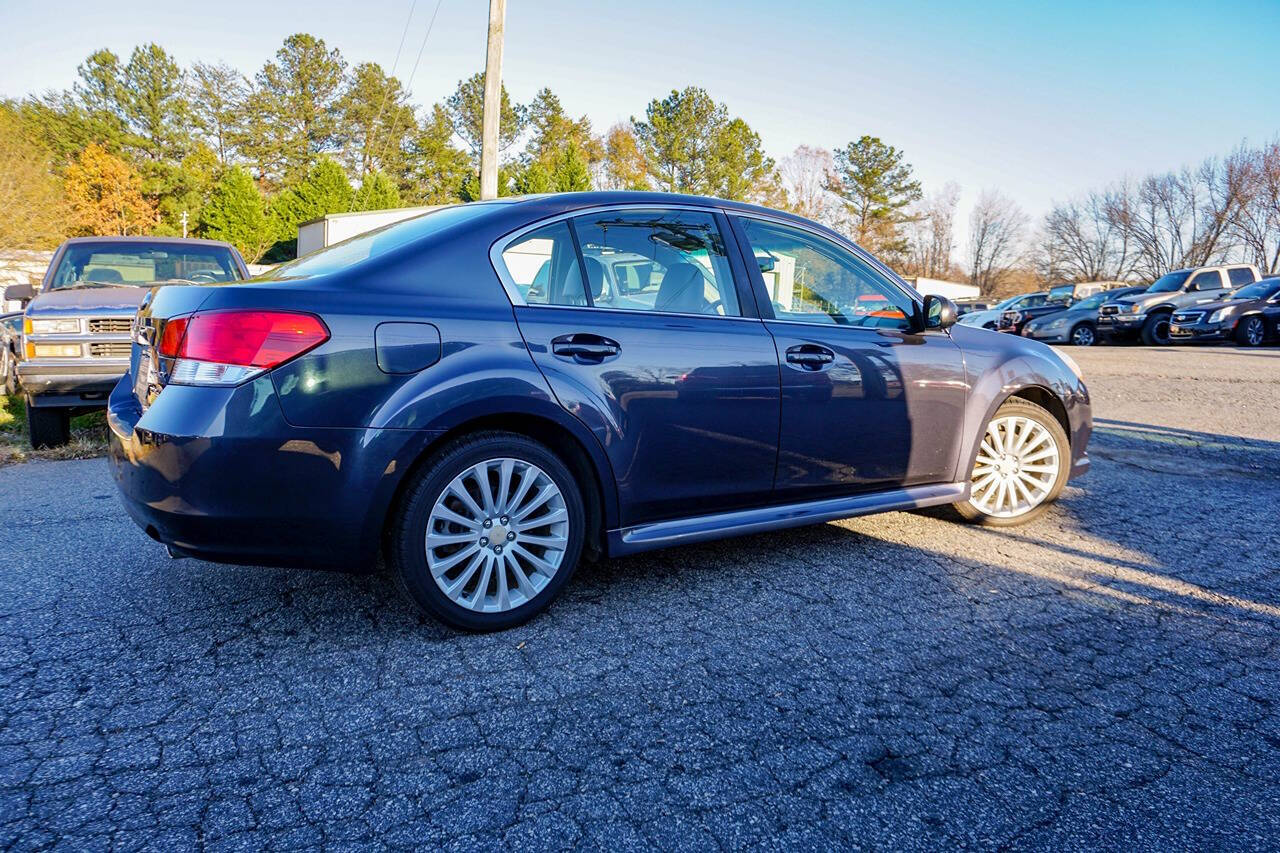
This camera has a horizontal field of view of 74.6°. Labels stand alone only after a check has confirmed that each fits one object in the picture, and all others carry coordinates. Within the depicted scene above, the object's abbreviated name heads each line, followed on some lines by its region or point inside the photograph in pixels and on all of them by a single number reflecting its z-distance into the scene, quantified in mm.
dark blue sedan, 2777
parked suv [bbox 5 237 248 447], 6418
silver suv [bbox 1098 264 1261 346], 21812
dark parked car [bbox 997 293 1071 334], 26750
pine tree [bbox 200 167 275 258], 45062
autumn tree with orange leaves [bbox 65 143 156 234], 46031
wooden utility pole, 12039
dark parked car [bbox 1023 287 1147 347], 23391
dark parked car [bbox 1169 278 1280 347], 19781
